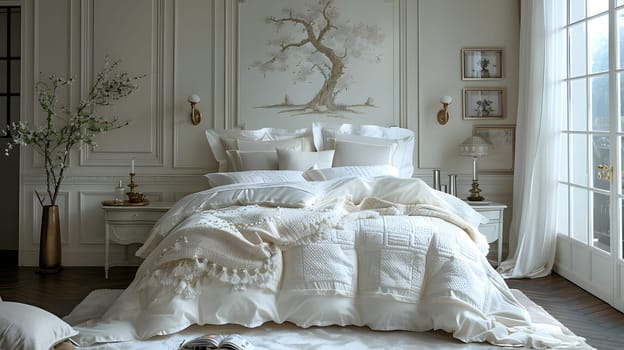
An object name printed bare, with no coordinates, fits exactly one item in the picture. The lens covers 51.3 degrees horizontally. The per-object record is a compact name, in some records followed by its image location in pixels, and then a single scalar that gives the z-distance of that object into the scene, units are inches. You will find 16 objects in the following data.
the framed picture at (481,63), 229.9
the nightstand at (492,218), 209.2
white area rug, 129.8
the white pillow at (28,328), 105.6
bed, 133.7
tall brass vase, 214.7
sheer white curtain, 204.4
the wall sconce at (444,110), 223.9
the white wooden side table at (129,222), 207.9
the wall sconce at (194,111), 223.1
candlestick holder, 214.4
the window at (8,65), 260.2
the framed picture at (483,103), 230.4
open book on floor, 120.4
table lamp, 218.2
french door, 170.2
